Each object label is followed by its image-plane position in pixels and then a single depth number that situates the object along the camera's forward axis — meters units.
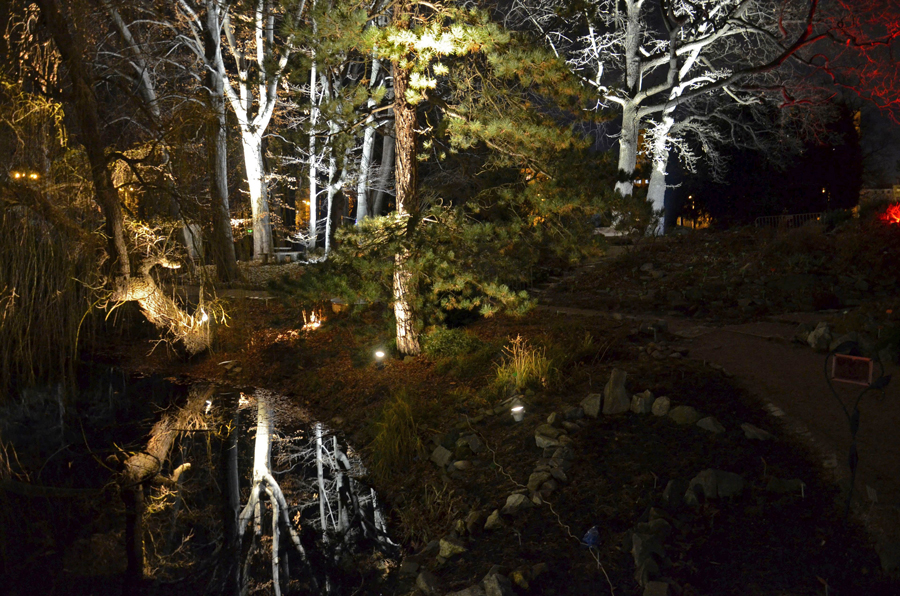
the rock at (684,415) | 5.04
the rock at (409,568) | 4.25
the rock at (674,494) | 4.00
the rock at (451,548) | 4.20
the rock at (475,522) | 4.45
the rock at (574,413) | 5.62
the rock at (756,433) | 4.61
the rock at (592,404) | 5.56
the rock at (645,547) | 3.45
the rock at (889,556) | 3.09
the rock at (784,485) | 3.91
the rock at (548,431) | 5.31
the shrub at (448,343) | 8.42
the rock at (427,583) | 3.85
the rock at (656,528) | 3.66
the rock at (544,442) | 5.18
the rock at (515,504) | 4.47
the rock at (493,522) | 4.38
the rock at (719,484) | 3.97
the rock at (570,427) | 5.41
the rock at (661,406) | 5.27
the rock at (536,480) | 4.64
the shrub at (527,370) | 6.61
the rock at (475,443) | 5.75
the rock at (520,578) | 3.55
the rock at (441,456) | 5.81
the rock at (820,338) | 6.48
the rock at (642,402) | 5.36
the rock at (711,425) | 4.80
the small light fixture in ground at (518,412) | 6.04
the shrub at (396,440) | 6.07
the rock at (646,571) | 3.34
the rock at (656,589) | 3.16
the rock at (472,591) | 3.56
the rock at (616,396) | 5.50
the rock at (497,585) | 3.44
